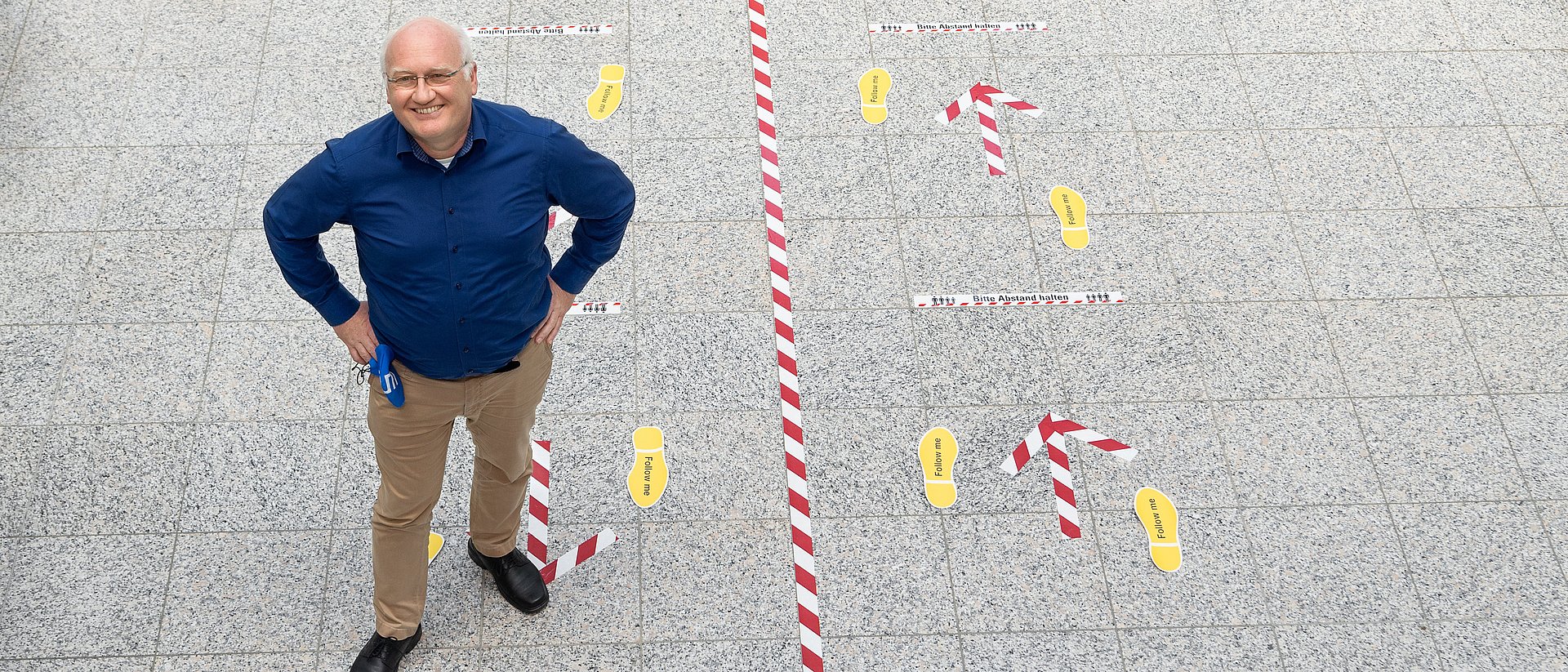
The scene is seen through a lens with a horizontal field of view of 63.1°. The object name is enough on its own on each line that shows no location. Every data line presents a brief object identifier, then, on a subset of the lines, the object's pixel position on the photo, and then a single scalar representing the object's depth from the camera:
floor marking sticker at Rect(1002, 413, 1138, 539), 4.46
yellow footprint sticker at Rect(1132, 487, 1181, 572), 4.33
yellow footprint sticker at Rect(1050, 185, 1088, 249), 5.23
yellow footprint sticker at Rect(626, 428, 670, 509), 4.45
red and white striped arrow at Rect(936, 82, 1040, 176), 5.57
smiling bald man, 2.98
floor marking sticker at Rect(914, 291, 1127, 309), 5.01
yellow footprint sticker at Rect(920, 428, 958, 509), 4.46
